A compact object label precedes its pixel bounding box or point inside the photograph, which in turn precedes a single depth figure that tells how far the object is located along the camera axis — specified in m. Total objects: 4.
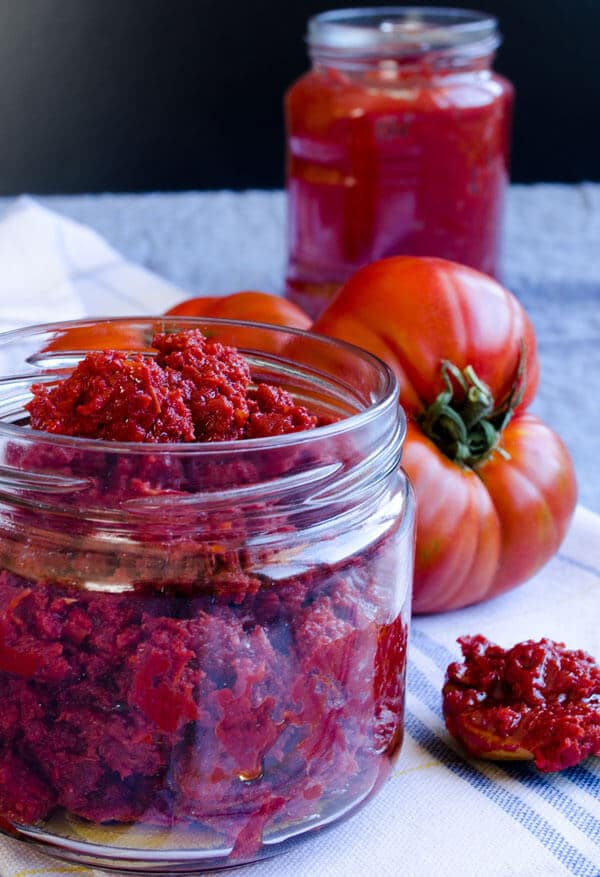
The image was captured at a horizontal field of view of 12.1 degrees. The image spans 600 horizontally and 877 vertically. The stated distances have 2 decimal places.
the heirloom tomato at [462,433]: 0.81
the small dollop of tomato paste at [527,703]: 0.74
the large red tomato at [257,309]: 0.88
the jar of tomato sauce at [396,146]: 1.01
